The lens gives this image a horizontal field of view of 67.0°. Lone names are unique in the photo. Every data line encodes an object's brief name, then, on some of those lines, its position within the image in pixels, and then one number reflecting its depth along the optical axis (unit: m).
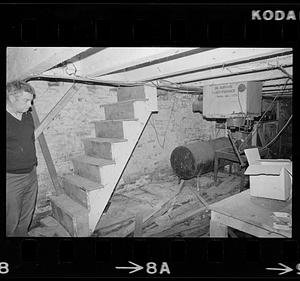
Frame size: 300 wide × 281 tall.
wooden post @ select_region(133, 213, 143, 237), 2.69
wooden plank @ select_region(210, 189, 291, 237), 1.67
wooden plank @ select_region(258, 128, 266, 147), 5.72
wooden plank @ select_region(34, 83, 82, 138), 3.00
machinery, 3.08
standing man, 2.06
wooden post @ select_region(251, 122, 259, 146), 5.53
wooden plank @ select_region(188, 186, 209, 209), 3.53
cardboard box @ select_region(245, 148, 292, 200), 2.01
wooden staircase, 2.61
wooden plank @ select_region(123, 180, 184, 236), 2.77
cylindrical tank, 4.31
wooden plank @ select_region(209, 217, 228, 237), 1.88
